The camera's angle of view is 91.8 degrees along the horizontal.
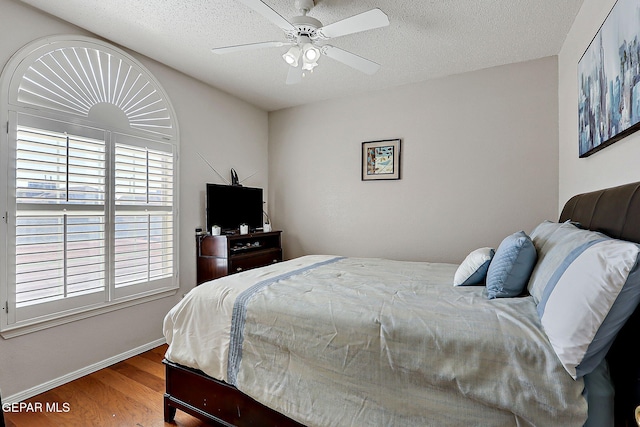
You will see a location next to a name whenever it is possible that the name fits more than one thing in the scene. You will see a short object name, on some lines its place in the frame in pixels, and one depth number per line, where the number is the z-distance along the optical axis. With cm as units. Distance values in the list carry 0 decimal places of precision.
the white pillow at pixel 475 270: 176
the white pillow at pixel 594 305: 92
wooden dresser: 316
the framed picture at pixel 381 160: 352
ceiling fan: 179
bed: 99
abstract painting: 136
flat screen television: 333
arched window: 205
